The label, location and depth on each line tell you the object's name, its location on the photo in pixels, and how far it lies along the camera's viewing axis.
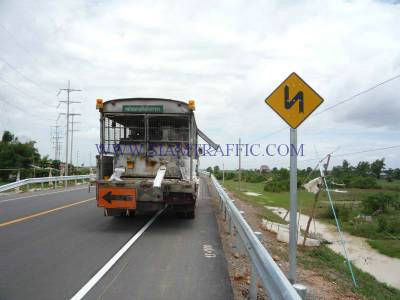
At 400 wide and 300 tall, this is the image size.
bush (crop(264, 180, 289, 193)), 35.59
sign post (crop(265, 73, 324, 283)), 5.80
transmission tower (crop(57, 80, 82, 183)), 45.08
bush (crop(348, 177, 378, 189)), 26.18
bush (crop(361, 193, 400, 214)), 17.59
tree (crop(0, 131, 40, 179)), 54.78
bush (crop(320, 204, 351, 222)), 17.12
